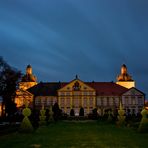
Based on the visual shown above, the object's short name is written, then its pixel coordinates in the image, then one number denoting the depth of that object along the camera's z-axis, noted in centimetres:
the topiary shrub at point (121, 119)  2131
